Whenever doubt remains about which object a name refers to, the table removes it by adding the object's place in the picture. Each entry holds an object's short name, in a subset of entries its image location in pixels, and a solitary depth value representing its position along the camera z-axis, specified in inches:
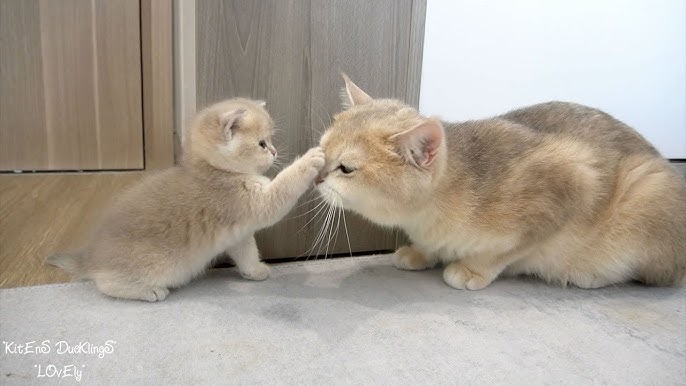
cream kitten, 24.3
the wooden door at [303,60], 26.0
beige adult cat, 24.7
